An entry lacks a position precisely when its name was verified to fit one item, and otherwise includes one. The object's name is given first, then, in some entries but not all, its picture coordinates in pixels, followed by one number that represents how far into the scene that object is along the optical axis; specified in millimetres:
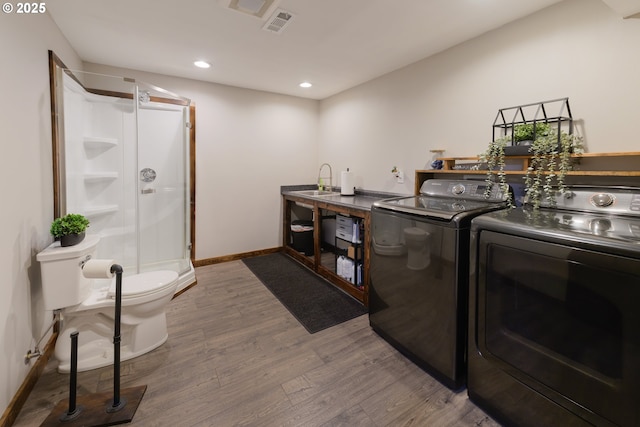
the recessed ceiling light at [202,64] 2914
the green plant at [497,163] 1968
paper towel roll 3542
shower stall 2516
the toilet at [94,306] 1689
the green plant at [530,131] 1852
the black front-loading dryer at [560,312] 1078
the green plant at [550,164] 1710
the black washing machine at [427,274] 1635
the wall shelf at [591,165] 1554
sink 4065
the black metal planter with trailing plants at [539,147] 1740
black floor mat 2455
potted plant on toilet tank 1762
